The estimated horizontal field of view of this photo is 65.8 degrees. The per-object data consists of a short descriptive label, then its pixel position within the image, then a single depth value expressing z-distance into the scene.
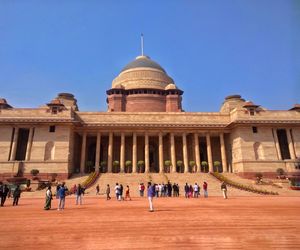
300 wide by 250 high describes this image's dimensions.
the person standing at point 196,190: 21.38
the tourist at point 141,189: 22.32
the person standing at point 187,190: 21.56
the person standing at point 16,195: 16.30
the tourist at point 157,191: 22.68
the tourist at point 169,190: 22.94
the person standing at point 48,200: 13.41
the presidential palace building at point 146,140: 36.66
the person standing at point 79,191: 16.40
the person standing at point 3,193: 15.76
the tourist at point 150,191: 12.67
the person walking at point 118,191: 19.45
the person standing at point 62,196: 13.68
